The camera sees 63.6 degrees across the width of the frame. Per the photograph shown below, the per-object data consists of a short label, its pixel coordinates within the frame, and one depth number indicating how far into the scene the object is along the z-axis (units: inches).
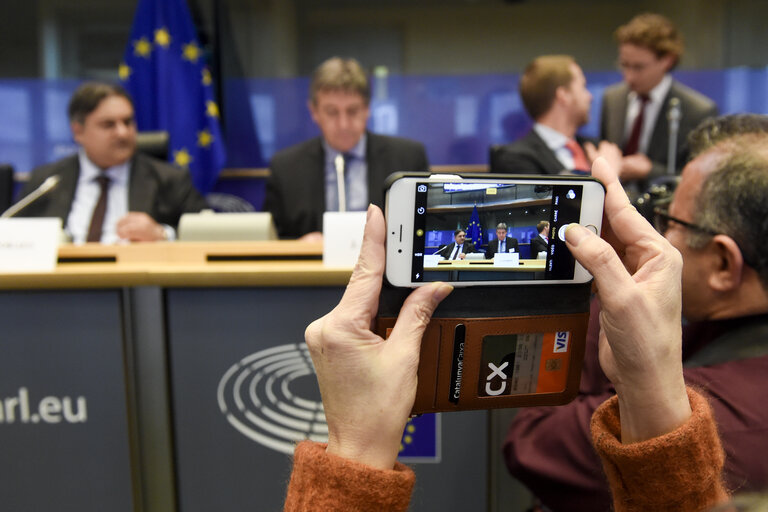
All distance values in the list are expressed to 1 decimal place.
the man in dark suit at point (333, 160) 89.3
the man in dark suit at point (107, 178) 91.6
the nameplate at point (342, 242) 49.6
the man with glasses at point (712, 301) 32.7
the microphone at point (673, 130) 101.5
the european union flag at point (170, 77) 137.3
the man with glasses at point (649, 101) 107.7
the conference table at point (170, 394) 48.4
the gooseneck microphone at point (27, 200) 62.7
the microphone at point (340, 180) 65.3
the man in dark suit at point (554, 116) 91.6
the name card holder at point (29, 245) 49.5
